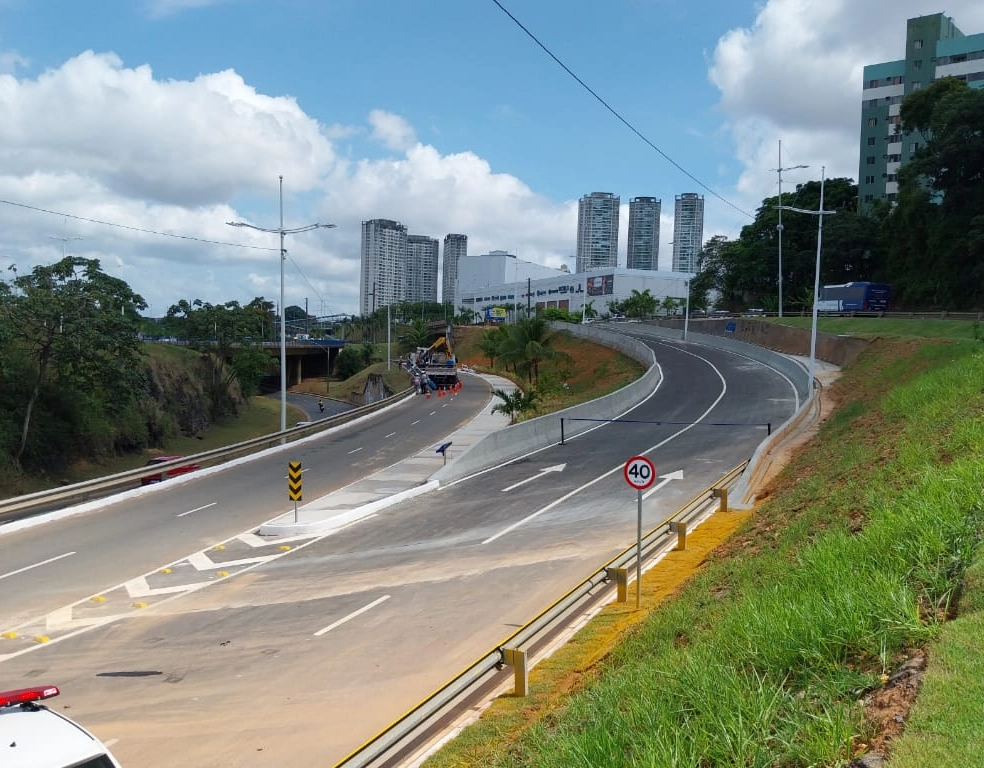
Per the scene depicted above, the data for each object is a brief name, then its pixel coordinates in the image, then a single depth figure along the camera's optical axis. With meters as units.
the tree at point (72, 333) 41.00
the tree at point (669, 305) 124.26
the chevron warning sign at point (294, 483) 20.80
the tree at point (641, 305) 126.75
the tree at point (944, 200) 60.97
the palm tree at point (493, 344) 62.70
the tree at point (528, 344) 54.28
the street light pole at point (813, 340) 36.93
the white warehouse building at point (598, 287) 148.25
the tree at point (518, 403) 40.47
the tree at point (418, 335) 99.88
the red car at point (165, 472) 26.42
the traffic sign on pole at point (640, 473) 13.88
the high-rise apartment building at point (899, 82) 81.56
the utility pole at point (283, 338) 34.56
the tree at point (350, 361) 122.19
